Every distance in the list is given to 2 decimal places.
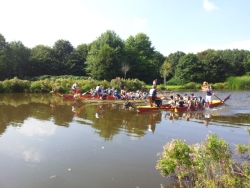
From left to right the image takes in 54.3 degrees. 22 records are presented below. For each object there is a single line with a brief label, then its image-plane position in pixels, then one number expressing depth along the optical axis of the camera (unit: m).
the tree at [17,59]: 50.06
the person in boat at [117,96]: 25.03
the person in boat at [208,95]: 20.69
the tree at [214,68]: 61.38
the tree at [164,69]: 64.18
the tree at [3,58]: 45.53
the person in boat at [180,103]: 19.23
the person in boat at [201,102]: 20.19
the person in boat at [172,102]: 19.20
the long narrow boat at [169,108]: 17.70
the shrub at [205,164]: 5.27
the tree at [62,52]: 59.73
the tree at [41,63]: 55.91
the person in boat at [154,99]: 18.03
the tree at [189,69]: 60.31
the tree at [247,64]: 67.93
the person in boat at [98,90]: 24.45
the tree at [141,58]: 59.41
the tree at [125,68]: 55.42
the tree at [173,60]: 75.19
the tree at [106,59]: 50.91
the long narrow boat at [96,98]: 23.97
